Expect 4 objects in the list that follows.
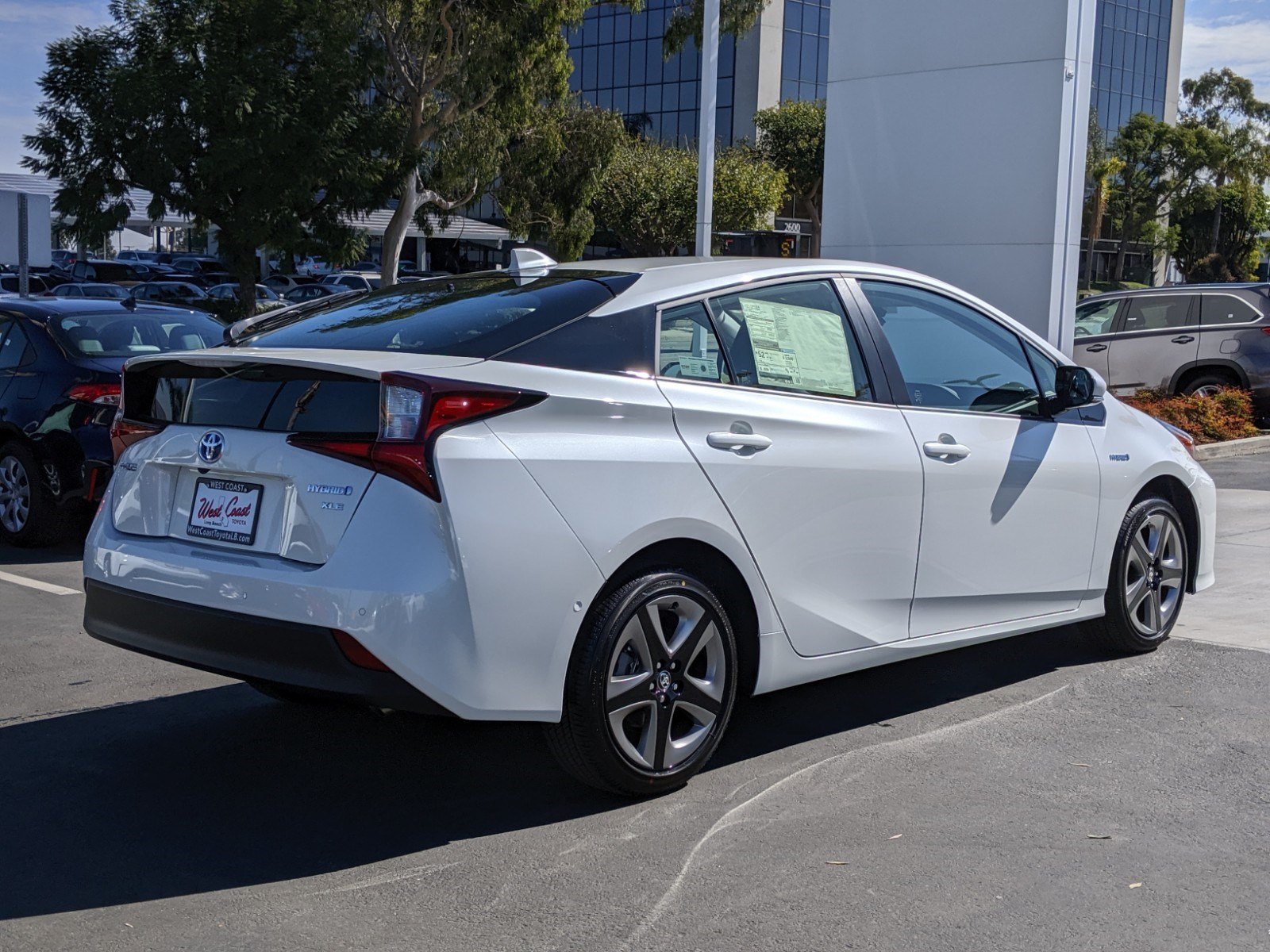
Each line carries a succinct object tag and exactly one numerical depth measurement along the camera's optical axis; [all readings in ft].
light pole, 49.08
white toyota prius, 12.59
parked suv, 53.78
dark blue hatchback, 28.53
